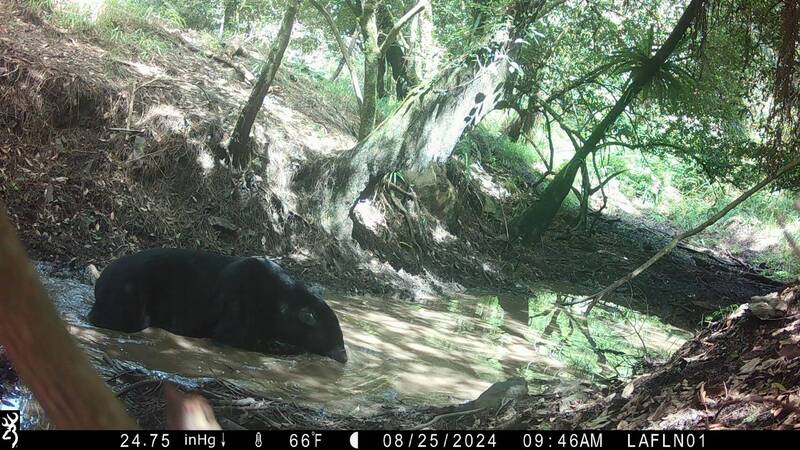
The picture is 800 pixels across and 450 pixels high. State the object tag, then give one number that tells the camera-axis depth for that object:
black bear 5.34
